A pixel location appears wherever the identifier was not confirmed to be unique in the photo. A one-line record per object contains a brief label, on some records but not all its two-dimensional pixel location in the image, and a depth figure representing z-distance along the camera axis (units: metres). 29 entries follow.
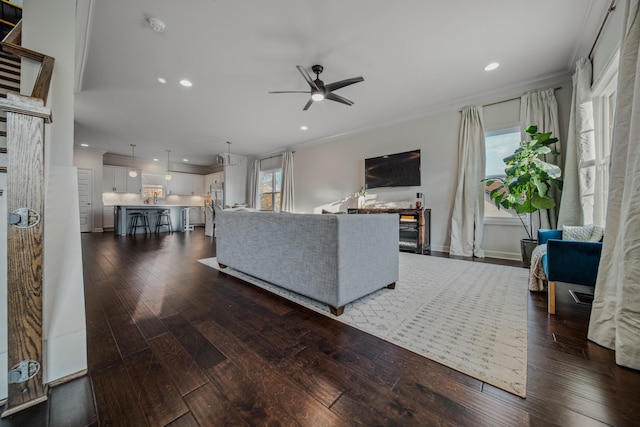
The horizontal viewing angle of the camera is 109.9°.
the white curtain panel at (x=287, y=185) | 6.73
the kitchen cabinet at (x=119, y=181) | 7.41
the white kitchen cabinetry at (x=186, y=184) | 8.73
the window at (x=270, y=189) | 7.43
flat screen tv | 4.37
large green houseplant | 2.83
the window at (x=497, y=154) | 3.57
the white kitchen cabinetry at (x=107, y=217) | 7.13
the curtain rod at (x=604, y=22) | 2.00
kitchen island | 6.15
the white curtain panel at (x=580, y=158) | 2.52
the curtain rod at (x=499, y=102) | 3.46
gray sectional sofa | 1.58
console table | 3.92
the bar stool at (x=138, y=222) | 6.52
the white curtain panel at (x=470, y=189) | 3.68
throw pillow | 2.02
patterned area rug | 1.12
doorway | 6.72
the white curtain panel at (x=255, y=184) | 7.81
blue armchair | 1.53
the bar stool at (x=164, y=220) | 7.12
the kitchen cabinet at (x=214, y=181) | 8.50
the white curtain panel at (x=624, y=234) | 1.12
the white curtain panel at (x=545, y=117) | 3.15
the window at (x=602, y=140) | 2.43
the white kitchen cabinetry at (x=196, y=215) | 9.13
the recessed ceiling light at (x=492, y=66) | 2.92
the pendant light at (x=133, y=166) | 7.18
